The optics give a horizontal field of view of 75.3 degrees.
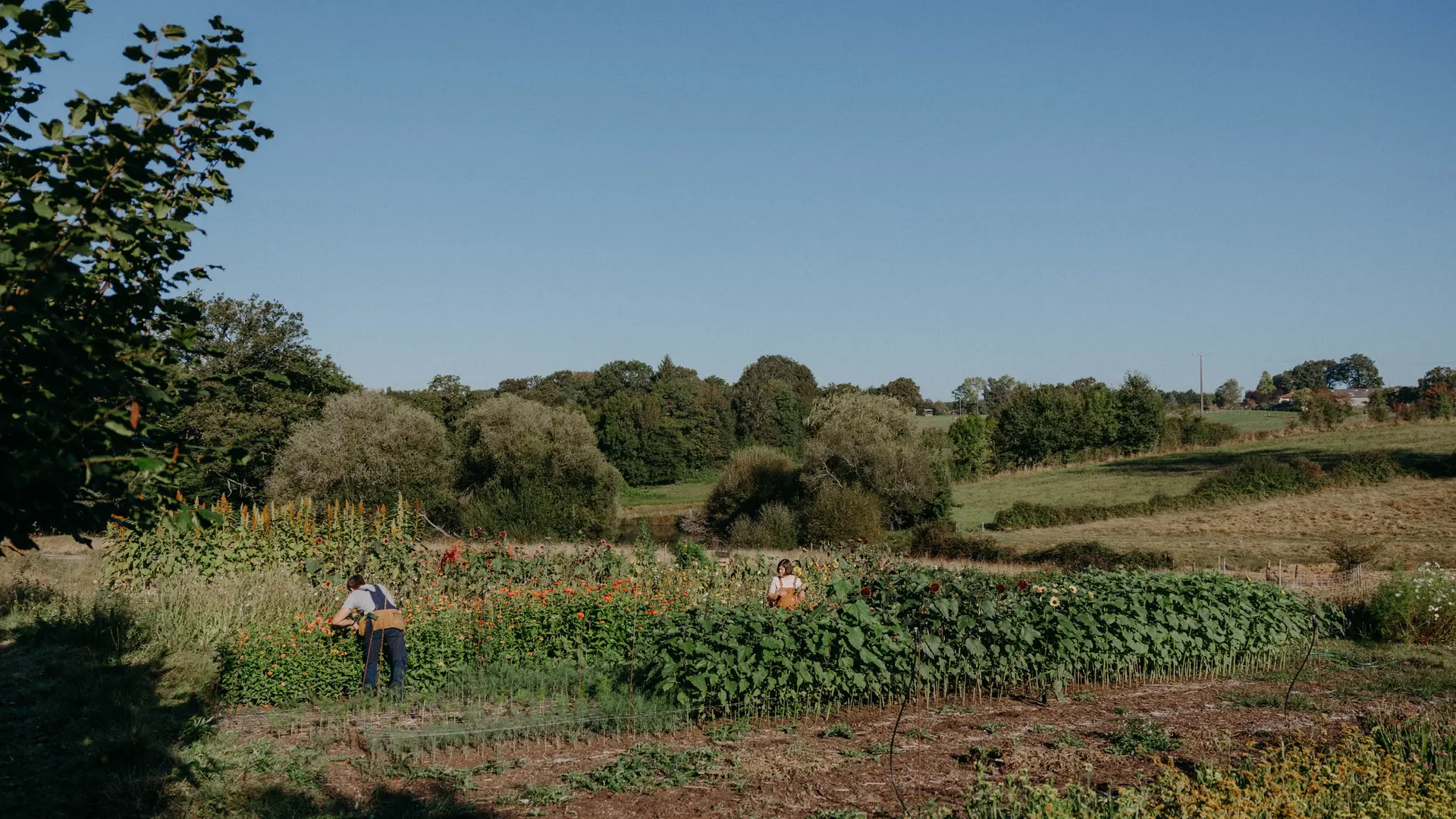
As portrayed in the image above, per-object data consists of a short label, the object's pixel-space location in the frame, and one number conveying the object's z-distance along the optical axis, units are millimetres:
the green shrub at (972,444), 54938
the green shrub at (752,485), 39000
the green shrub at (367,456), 30719
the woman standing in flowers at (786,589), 10664
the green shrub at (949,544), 28256
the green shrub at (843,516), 32875
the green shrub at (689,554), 16138
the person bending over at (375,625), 8797
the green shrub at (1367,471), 34594
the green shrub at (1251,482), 35281
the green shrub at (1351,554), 18641
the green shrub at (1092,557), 24712
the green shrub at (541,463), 34719
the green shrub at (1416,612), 12375
